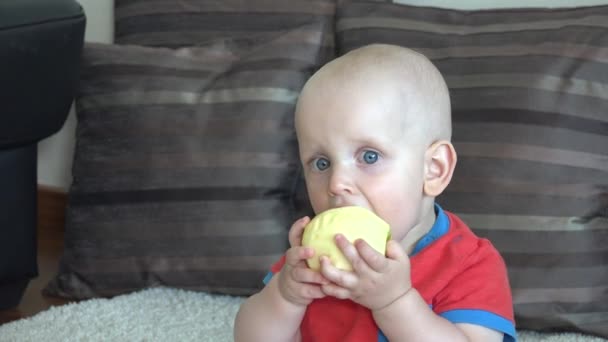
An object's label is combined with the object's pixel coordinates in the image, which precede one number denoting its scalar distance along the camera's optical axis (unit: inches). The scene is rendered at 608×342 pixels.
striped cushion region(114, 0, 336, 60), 72.4
